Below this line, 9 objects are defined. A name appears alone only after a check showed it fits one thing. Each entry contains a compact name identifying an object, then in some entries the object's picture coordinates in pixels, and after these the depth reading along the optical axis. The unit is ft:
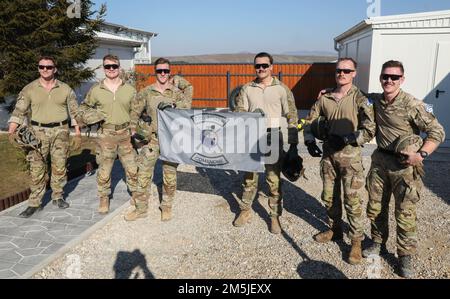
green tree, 32.50
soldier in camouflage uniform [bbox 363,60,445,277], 11.78
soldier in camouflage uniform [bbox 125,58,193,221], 16.92
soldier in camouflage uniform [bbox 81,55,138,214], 17.02
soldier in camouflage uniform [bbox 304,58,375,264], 13.14
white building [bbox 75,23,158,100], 55.42
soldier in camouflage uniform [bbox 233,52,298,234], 15.24
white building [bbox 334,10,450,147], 31.91
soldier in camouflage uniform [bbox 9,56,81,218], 17.08
